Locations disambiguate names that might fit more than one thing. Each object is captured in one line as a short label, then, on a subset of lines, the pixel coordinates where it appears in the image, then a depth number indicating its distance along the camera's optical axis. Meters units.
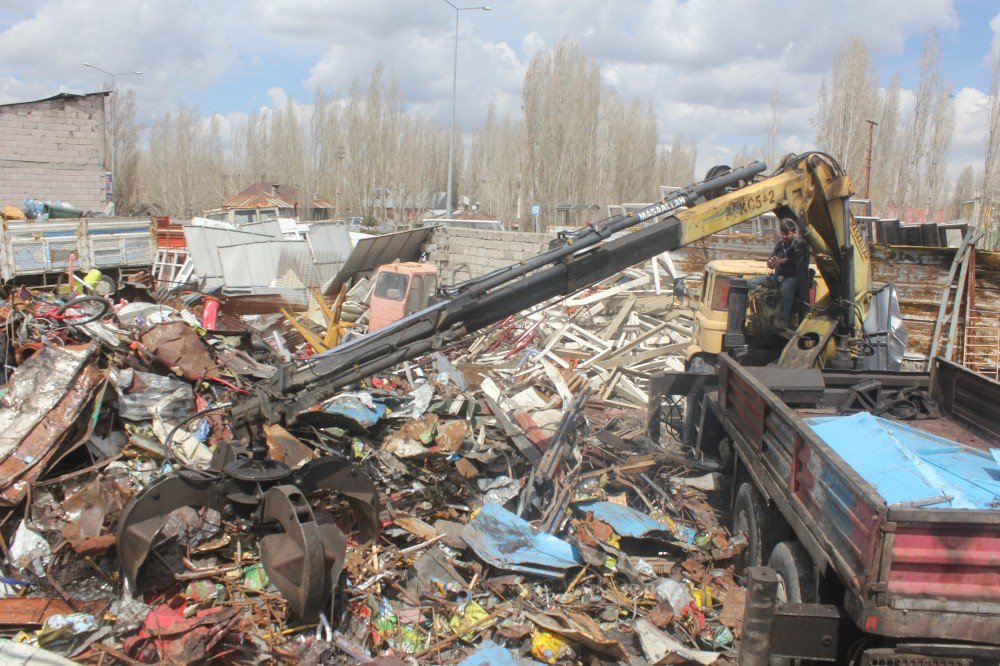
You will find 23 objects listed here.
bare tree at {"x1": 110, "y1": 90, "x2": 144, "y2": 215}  48.66
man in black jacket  7.42
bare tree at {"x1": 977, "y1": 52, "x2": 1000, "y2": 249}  28.44
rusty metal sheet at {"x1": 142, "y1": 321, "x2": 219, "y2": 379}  8.16
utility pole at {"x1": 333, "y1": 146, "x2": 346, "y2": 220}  45.83
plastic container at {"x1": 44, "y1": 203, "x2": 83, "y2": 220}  21.47
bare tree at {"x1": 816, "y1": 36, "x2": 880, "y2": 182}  32.81
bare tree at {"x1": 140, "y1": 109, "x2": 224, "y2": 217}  51.62
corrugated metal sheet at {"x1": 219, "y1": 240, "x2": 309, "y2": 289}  20.03
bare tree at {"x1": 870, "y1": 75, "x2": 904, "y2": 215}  36.38
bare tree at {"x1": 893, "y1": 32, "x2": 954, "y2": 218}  35.84
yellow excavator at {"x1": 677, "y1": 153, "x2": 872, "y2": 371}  6.38
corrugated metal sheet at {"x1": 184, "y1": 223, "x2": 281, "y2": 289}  19.33
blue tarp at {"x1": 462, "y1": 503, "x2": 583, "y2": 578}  5.59
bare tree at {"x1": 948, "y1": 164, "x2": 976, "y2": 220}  42.31
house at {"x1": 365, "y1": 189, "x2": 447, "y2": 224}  43.93
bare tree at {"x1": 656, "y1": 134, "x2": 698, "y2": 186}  49.28
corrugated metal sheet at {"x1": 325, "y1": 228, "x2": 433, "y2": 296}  20.31
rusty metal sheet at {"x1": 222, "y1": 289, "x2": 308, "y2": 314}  14.33
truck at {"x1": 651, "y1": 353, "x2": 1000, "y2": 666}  3.27
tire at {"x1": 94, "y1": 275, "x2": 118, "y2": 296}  14.73
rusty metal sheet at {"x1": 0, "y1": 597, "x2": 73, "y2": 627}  4.75
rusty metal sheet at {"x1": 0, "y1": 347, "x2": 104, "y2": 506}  5.90
